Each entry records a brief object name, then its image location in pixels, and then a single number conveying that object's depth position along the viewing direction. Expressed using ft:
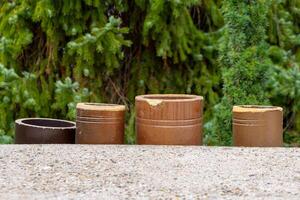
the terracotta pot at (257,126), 25.58
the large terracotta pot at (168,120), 24.95
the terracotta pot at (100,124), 25.52
